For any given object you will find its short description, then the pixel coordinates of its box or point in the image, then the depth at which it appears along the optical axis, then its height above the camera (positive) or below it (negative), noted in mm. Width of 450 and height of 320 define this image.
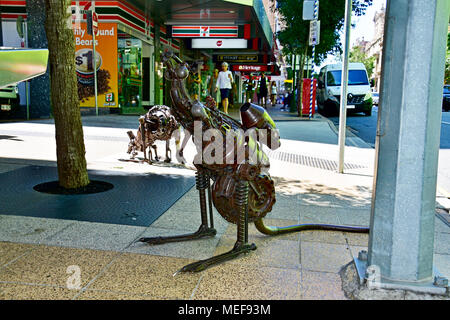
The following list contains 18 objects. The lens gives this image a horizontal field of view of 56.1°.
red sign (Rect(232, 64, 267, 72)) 33375 +2419
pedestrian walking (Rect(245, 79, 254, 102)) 24156 +399
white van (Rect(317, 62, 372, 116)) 21484 +466
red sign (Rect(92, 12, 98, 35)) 14195 +2404
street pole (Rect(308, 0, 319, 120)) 17719 +14
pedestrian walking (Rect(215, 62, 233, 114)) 14719 +482
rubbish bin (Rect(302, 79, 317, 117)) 19062 +102
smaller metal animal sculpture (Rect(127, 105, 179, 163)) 6891 -507
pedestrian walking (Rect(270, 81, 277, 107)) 33844 +377
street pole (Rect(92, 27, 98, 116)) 16438 +188
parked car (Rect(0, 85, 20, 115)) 13039 -200
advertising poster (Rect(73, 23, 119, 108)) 16812 +1201
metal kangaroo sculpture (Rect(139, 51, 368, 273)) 2924 -408
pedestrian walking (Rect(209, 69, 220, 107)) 17150 +474
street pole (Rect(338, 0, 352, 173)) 6723 +220
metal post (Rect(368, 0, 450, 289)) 2385 -233
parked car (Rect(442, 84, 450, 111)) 31288 -116
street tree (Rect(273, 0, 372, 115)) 20812 +3835
